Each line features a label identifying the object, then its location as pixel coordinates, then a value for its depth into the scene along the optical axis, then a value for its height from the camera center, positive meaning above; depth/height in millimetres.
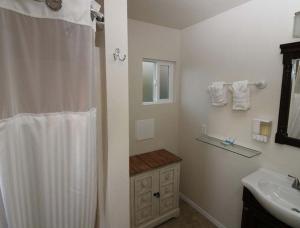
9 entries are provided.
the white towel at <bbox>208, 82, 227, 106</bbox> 1873 +2
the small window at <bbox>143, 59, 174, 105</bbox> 2352 +164
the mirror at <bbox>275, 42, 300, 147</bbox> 1367 -44
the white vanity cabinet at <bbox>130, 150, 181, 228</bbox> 1882 -1138
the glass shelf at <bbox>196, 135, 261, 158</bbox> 1642 -570
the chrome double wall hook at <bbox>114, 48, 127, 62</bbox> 1002 +217
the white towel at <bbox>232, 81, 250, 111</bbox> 1649 -16
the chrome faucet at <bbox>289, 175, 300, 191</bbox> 1321 -709
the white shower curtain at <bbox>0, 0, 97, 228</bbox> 698 -106
